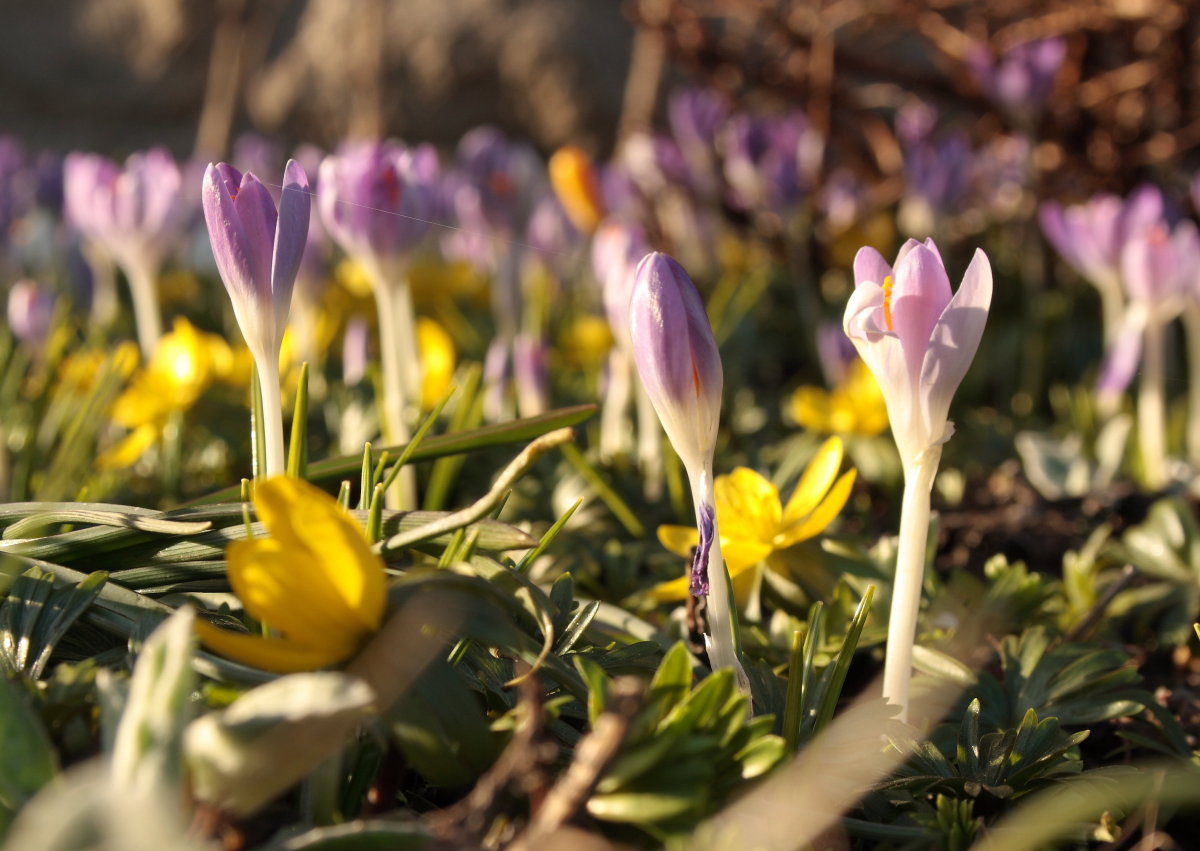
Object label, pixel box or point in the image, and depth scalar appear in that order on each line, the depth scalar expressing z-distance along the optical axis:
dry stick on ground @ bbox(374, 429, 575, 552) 0.32
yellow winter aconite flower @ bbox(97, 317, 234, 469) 0.56
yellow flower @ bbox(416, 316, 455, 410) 0.58
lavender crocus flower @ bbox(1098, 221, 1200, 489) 0.58
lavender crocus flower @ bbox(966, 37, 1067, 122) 0.82
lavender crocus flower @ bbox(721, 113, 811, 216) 0.83
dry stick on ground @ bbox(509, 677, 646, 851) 0.28
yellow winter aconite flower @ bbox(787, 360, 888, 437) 0.59
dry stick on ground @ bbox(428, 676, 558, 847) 0.28
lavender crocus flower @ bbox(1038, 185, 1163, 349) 0.64
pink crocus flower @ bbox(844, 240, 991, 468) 0.32
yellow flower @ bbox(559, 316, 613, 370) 0.76
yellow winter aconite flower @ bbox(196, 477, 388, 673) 0.29
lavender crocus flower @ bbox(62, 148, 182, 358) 0.66
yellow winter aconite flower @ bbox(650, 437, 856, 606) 0.37
